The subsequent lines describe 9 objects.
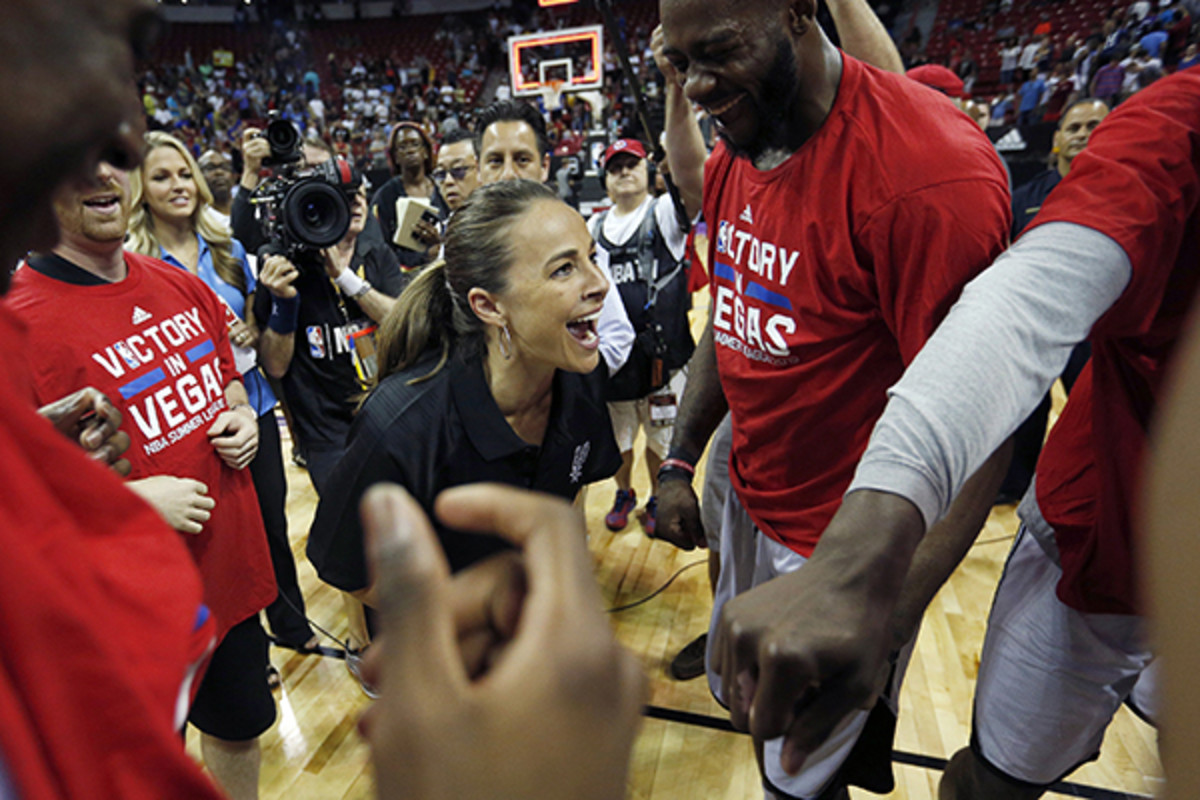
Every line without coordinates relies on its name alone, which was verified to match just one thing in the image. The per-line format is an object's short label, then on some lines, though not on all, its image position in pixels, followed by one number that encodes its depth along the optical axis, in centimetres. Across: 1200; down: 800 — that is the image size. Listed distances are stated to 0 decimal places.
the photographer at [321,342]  238
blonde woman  227
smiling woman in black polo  149
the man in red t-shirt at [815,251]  107
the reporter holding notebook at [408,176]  427
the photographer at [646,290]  288
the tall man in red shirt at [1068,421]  68
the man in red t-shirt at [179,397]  138
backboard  848
